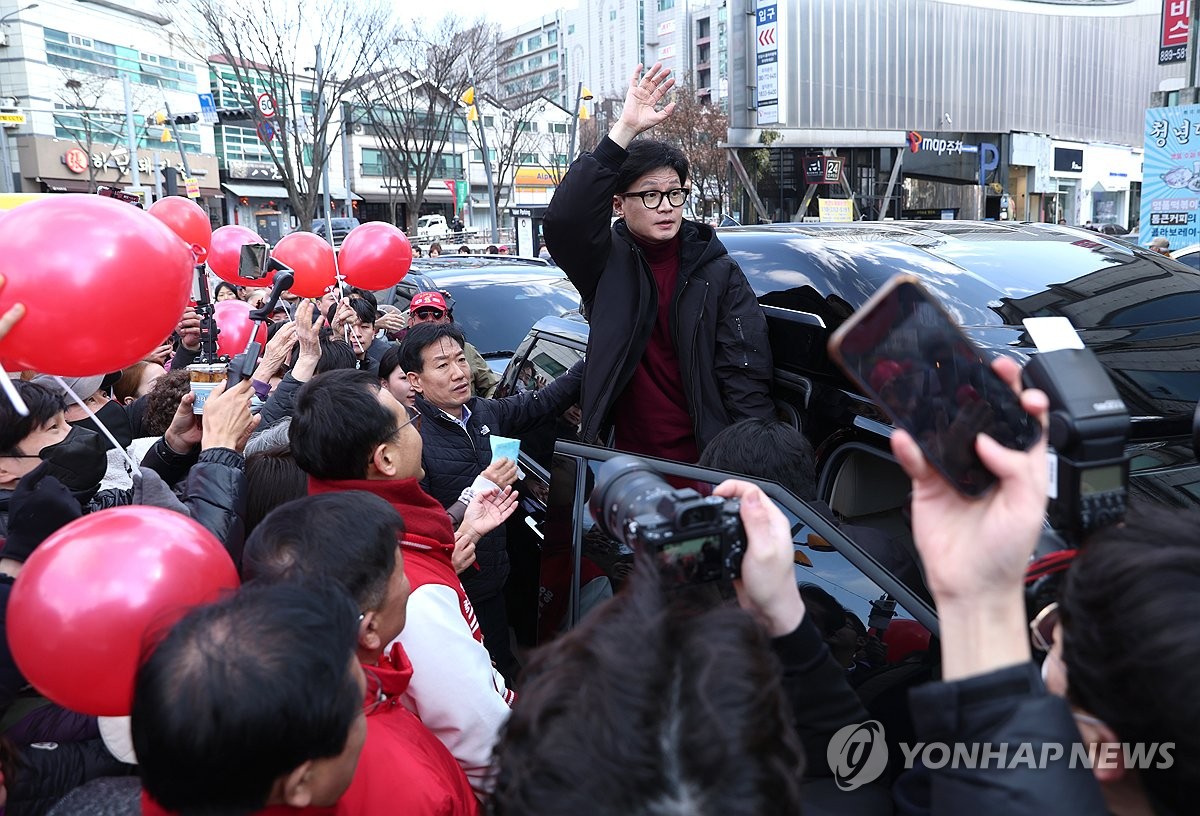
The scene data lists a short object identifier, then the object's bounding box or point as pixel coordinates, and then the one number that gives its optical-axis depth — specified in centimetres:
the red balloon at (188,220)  550
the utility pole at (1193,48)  1325
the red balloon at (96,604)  150
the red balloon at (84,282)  183
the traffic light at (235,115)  2287
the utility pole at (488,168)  2999
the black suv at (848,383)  219
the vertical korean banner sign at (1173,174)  1321
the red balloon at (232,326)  557
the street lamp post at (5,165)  2862
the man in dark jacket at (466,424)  319
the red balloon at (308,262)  552
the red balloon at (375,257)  557
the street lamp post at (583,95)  2470
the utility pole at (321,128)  2073
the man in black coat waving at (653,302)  290
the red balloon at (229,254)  684
